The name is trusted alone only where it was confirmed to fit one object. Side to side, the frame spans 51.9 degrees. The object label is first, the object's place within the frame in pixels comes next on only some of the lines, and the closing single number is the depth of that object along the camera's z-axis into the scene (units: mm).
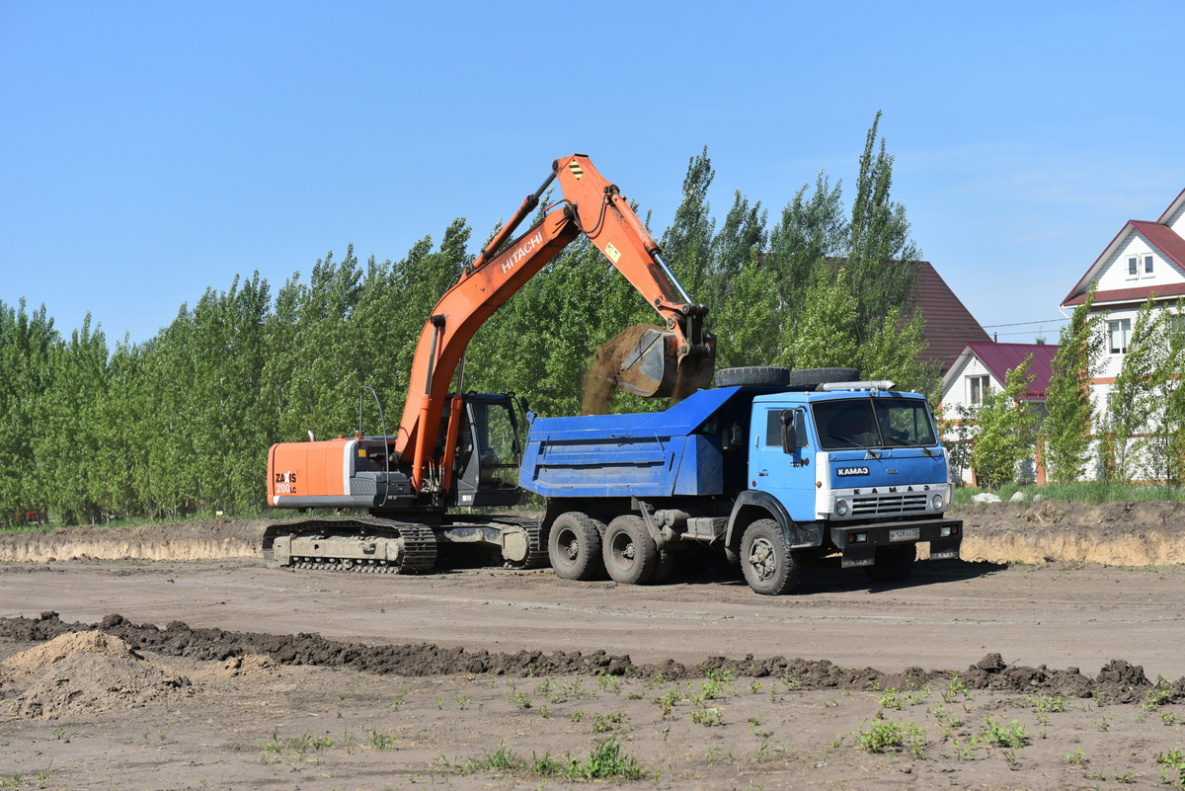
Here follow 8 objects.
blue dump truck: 15820
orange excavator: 19859
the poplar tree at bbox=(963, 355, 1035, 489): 34031
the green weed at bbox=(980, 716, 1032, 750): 7531
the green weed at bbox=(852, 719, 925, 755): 7504
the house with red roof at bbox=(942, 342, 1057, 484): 50694
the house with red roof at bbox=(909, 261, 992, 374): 62425
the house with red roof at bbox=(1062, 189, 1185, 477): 42188
